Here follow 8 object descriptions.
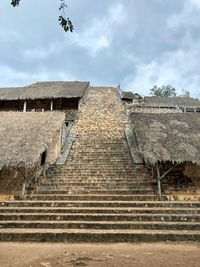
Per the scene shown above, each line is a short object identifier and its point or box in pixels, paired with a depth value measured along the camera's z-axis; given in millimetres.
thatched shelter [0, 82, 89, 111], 19406
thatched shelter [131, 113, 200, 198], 9406
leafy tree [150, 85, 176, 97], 41406
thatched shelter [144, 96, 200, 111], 20844
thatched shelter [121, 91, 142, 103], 22234
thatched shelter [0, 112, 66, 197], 9453
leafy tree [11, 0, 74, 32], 4195
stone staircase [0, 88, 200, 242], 6641
